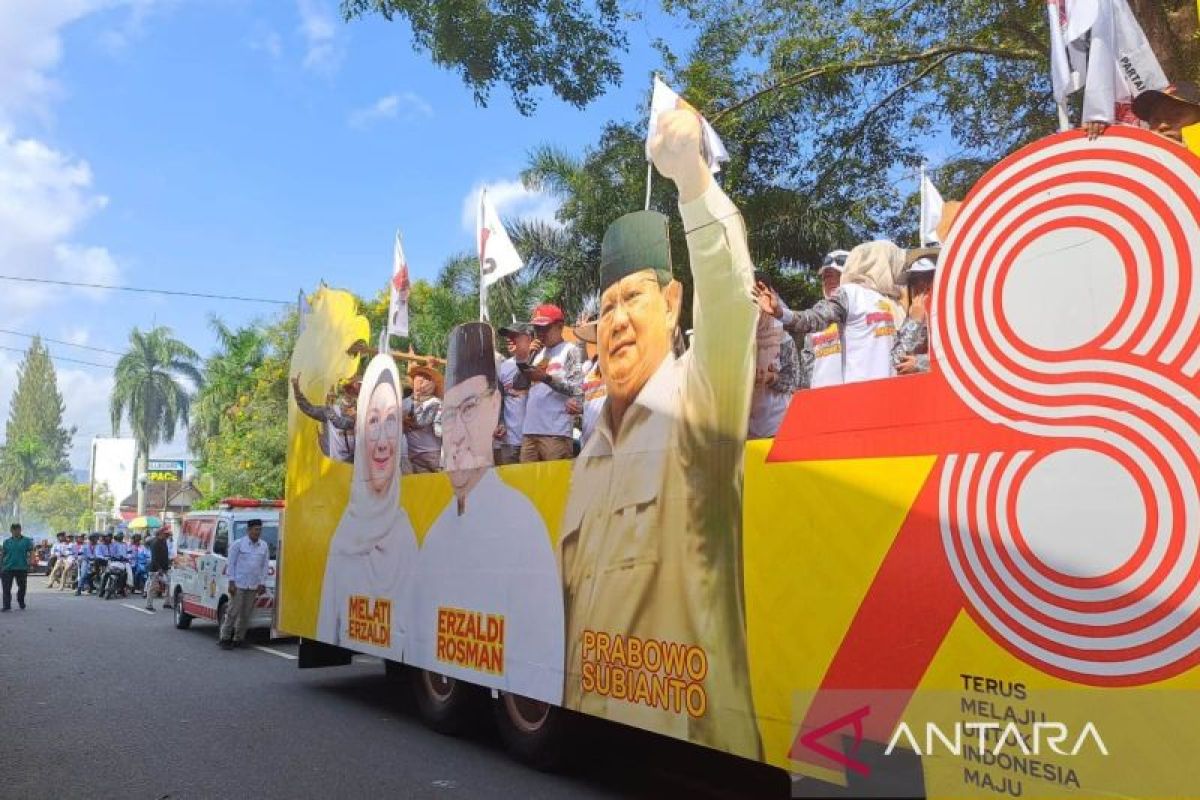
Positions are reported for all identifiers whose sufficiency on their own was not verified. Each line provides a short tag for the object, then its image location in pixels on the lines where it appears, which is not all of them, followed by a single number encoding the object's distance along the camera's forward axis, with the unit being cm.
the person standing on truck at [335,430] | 905
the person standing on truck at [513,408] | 698
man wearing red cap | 657
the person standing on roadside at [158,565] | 2131
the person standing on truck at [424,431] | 786
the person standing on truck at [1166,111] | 358
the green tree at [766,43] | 1088
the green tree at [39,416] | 11075
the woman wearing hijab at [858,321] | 469
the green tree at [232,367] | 3619
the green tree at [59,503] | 10650
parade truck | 298
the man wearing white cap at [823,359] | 497
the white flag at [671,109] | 498
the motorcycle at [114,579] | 2477
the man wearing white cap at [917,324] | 432
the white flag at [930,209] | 561
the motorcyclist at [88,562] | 2581
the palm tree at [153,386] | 5516
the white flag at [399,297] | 850
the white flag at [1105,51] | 364
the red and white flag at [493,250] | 771
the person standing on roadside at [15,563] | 1909
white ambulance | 1427
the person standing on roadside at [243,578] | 1340
